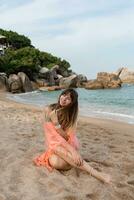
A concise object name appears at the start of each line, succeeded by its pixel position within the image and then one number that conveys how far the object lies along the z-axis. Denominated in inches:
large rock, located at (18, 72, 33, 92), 1117.1
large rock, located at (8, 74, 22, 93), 1084.6
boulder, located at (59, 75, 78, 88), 1309.3
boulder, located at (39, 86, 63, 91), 1191.1
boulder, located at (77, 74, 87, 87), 1438.0
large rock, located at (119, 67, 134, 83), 2170.8
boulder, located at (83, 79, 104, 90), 1351.5
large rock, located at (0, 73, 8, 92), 1051.8
